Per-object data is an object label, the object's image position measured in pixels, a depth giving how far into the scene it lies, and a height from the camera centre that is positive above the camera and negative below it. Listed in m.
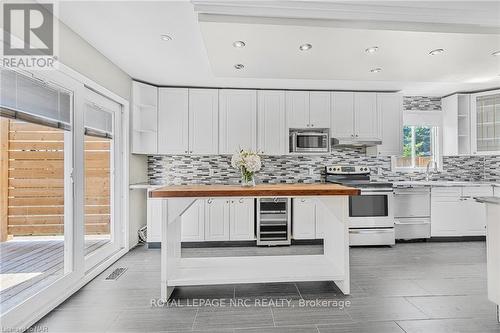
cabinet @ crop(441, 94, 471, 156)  4.53 +0.73
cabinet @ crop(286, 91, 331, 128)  4.37 +0.96
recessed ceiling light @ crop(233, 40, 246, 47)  2.45 +1.15
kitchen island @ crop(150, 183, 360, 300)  2.32 -0.87
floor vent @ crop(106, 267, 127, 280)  2.92 -1.16
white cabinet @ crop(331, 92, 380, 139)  4.42 +0.86
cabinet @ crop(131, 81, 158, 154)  3.92 +0.75
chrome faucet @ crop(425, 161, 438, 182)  4.71 -0.03
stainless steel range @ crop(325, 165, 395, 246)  4.04 -0.70
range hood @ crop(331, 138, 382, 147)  4.33 +0.43
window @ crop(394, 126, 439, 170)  4.83 +0.38
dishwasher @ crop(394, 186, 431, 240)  4.25 -0.67
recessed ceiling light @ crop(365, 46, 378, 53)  2.57 +1.15
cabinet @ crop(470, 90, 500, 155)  4.31 +0.74
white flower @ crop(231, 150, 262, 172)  2.52 +0.07
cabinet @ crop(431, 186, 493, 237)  4.26 -0.69
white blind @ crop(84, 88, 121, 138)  2.99 +0.65
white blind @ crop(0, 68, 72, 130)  1.91 +0.54
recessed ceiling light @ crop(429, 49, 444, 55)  2.65 +1.15
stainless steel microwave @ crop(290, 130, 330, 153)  4.36 +0.42
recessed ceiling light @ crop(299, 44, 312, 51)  2.53 +1.15
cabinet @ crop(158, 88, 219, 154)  4.19 +0.74
